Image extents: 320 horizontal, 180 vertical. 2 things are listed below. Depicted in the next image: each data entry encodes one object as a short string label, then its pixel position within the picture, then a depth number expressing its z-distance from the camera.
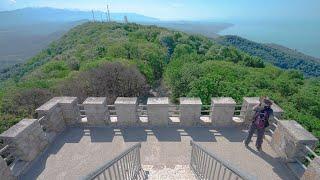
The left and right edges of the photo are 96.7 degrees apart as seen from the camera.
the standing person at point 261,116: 3.78
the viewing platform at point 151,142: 3.48
